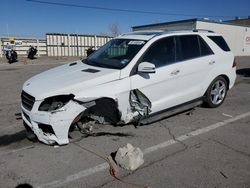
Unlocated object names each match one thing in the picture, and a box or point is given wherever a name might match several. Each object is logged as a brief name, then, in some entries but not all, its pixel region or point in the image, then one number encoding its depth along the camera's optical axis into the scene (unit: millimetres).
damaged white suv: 3137
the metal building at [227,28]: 20128
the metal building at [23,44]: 17478
